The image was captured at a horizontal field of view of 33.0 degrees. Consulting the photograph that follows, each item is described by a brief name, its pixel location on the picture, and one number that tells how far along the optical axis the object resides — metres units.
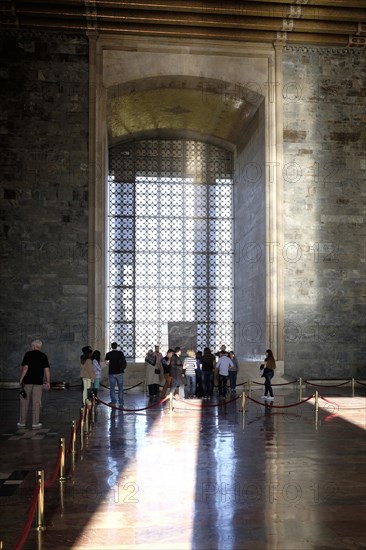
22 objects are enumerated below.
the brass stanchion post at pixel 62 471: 6.03
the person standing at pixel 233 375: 15.25
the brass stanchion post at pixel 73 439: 6.81
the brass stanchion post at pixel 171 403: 10.96
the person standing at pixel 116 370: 12.14
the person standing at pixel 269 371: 13.30
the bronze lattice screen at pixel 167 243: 21.47
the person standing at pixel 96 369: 13.19
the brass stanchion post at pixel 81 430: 7.91
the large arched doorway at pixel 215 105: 17.11
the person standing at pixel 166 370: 13.78
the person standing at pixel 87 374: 12.08
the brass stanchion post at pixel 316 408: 10.14
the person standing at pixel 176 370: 13.55
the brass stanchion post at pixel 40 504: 4.37
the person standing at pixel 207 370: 14.36
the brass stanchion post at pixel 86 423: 8.94
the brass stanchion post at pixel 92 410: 10.08
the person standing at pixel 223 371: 14.26
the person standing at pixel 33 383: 9.31
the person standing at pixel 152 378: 14.46
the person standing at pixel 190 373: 13.68
